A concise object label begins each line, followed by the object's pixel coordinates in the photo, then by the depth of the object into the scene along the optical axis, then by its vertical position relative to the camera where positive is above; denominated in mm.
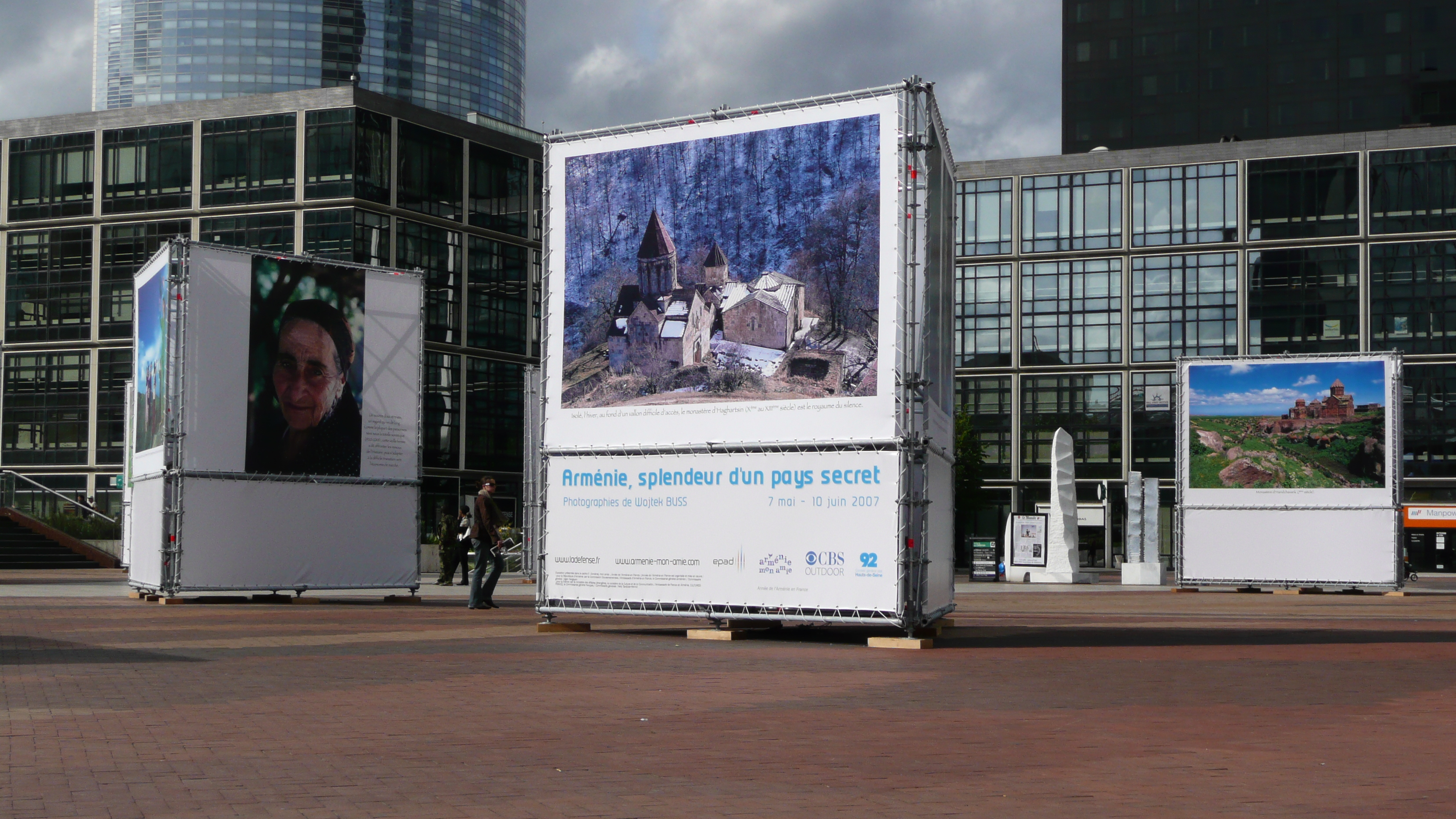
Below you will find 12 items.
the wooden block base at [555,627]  17759 -1948
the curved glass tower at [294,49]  181375 +43363
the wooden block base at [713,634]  16906 -1903
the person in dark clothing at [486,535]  22500 -1231
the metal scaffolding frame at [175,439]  23219 +33
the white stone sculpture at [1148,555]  43000 -2713
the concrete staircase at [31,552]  42438 -2900
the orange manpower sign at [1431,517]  75688 -2870
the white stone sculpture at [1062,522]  44031 -1943
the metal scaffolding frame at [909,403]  15648 +432
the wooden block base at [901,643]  15719 -1844
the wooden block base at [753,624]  17641 -1937
